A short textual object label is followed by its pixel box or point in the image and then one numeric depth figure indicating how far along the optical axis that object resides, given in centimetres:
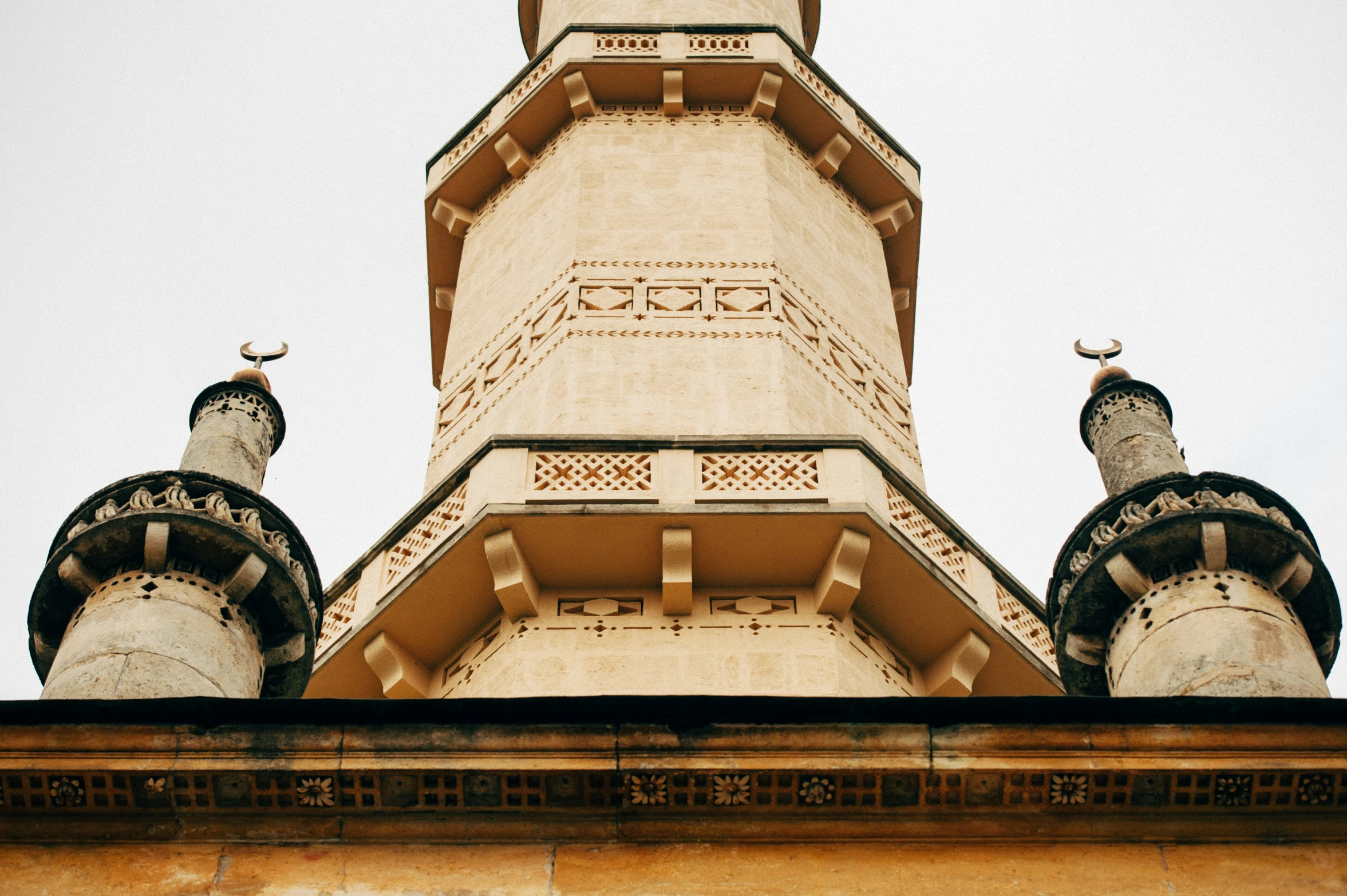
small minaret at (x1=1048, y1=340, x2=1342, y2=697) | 934
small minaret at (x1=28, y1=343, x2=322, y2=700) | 912
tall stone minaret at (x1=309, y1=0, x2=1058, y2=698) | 1102
